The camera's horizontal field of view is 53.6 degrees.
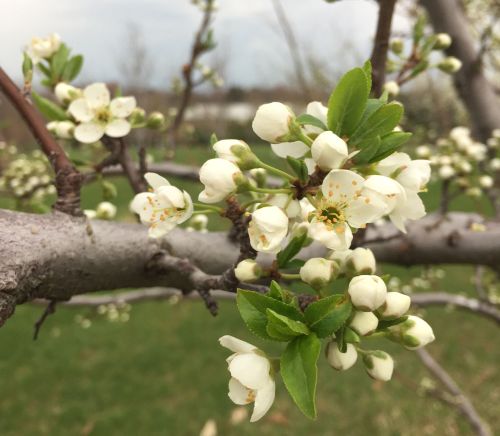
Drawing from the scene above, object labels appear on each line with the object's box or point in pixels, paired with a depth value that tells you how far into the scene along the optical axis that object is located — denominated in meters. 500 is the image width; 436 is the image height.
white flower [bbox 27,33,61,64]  0.25
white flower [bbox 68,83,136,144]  0.22
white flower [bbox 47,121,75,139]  0.22
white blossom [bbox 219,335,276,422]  0.14
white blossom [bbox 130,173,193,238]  0.16
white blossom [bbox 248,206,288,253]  0.13
